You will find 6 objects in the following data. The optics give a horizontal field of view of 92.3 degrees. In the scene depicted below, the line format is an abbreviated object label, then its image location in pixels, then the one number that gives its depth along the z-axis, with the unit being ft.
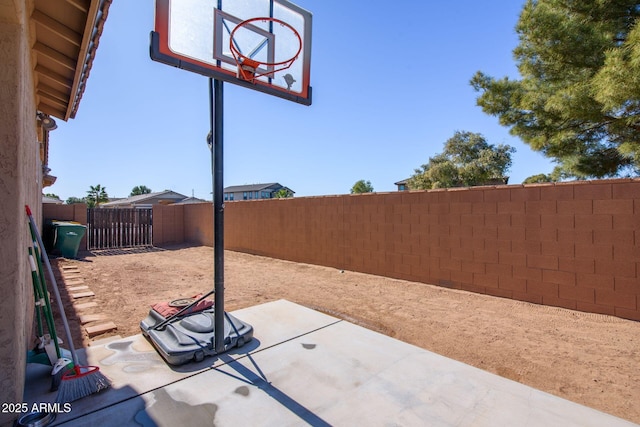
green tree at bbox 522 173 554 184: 79.82
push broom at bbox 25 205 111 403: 6.73
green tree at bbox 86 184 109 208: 128.33
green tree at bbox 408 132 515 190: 59.62
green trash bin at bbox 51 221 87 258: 28.30
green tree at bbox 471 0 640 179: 17.34
